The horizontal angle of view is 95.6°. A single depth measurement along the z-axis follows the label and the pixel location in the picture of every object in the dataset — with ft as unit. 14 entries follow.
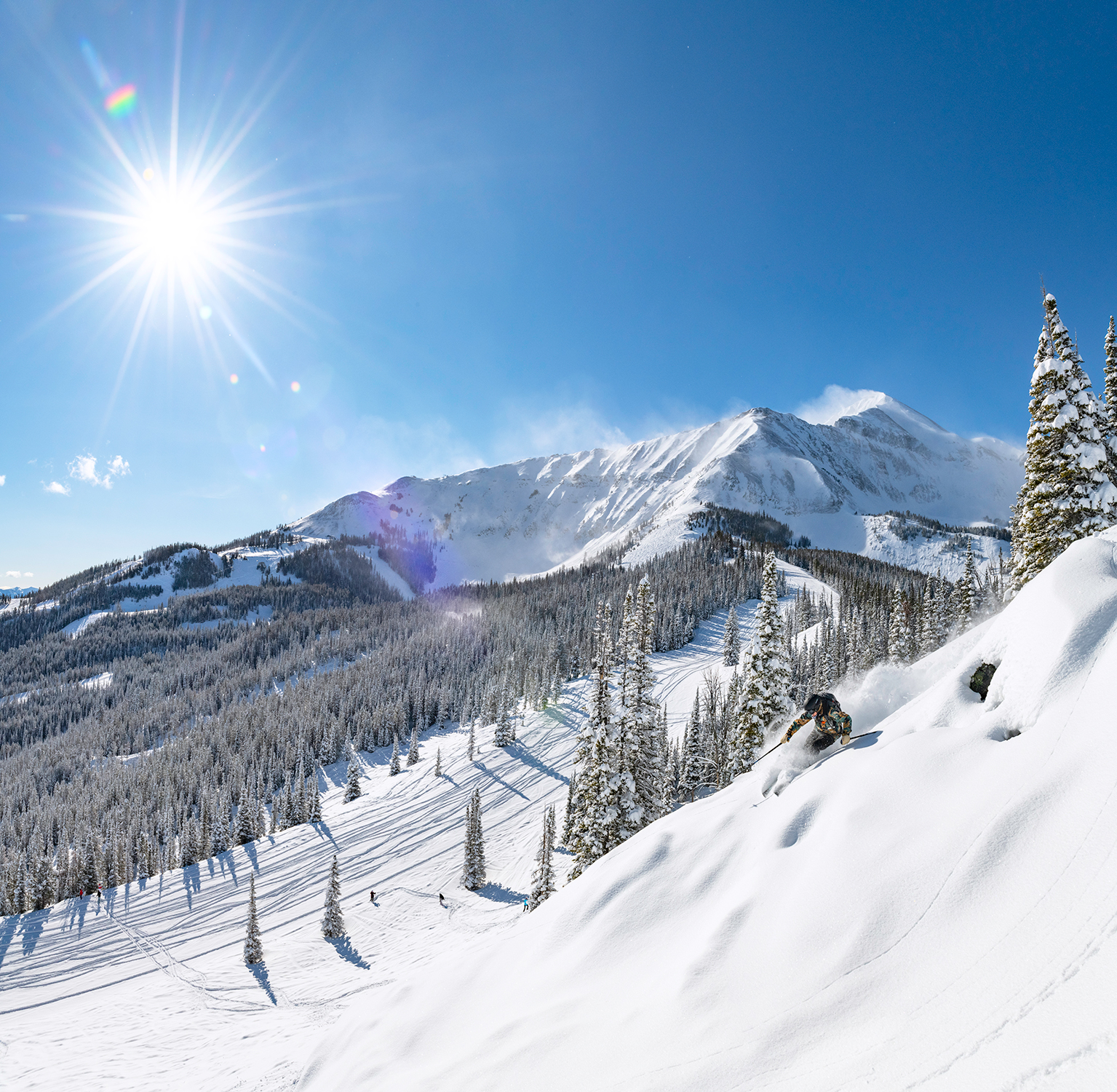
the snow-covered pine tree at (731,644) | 280.47
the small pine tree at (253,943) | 103.24
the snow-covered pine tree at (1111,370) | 60.49
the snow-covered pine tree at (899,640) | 147.54
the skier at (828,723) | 32.09
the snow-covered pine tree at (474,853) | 130.72
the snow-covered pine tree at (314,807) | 186.19
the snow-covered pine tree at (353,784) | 205.69
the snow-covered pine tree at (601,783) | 67.72
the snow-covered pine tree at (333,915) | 112.88
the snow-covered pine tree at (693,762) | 132.87
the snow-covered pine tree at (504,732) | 216.13
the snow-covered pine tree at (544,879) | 87.15
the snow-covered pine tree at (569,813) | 100.33
